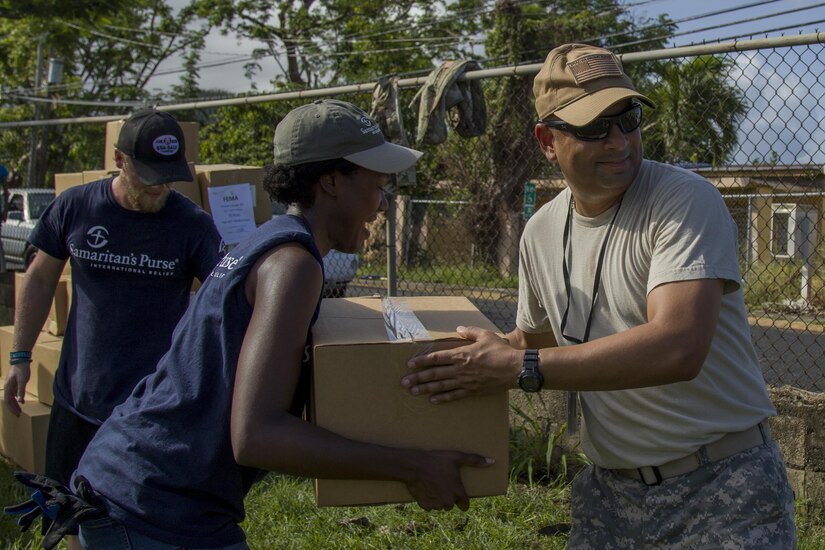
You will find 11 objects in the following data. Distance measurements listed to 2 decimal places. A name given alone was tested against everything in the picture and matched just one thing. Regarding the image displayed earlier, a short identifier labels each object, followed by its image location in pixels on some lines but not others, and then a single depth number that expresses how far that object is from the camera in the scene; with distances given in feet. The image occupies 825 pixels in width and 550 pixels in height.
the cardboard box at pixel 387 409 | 6.35
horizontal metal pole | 13.71
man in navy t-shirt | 11.48
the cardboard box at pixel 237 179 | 16.92
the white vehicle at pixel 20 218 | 54.08
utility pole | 67.19
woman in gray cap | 5.93
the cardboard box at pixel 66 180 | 18.80
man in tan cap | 6.70
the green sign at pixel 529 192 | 23.95
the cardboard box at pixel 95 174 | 16.46
